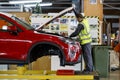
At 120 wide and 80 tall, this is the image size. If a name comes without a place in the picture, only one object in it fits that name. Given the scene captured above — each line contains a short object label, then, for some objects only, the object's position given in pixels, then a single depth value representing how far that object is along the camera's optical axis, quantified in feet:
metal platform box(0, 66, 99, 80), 22.33
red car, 21.77
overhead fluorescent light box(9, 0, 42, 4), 53.39
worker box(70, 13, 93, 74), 24.66
